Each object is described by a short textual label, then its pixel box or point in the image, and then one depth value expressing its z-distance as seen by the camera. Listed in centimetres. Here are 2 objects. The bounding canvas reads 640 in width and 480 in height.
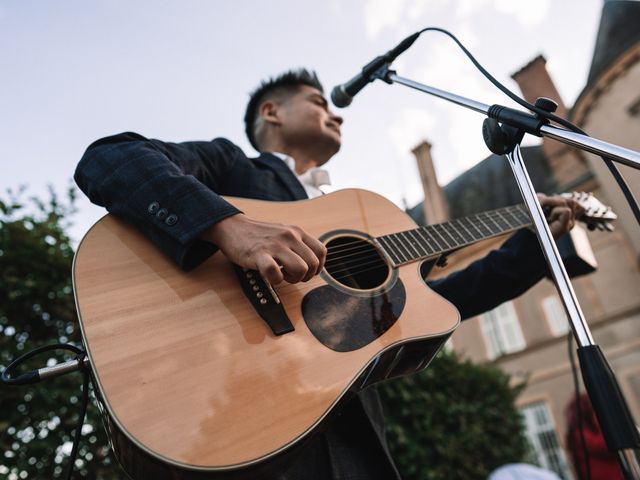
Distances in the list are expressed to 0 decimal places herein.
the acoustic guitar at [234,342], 107
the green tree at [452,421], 389
